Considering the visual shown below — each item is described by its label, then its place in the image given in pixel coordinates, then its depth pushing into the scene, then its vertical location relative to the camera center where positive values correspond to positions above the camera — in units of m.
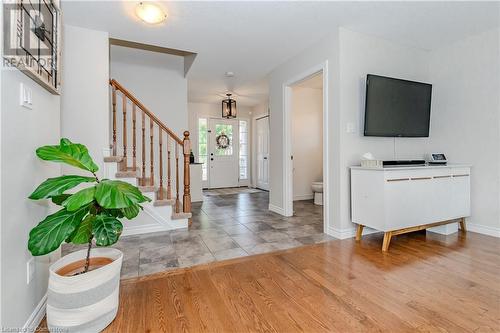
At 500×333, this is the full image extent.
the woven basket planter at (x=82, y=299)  1.24 -0.68
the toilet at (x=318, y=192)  4.75 -0.51
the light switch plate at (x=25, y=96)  1.23 +0.36
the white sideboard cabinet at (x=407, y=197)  2.44 -0.34
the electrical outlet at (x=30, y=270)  1.32 -0.56
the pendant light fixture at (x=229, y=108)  5.65 +1.33
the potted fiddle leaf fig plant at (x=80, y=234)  1.19 -0.34
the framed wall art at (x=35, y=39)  1.14 +0.69
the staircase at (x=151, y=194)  2.97 -0.37
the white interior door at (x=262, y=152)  6.90 +0.40
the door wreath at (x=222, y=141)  7.14 +0.74
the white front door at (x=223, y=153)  7.10 +0.39
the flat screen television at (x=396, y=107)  2.82 +0.70
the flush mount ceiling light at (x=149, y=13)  2.33 +1.49
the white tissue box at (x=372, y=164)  2.55 +0.02
